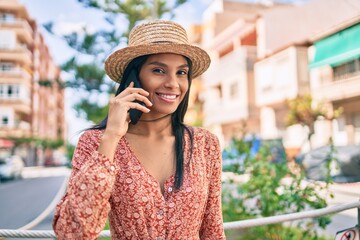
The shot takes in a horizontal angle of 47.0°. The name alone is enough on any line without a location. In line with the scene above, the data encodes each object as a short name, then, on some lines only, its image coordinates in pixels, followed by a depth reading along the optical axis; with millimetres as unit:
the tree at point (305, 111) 14086
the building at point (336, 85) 14789
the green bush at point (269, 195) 2967
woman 1004
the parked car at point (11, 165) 6960
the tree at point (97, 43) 4613
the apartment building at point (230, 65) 21328
